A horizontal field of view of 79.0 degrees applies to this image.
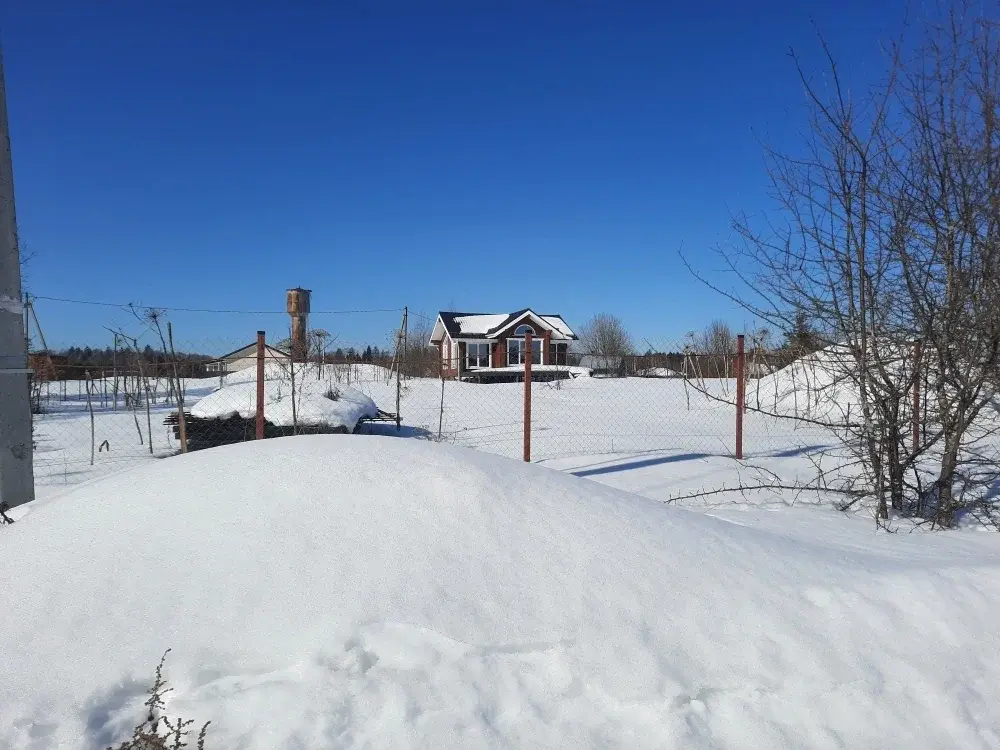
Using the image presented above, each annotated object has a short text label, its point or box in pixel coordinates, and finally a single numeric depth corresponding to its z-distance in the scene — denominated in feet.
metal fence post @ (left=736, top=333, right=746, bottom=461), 23.16
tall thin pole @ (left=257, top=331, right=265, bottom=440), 21.07
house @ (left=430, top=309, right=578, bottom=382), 101.09
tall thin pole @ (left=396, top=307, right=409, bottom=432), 32.42
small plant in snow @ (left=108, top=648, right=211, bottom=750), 4.94
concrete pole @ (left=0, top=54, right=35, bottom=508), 12.92
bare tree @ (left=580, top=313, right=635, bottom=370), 144.82
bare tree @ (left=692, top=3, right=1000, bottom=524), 12.84
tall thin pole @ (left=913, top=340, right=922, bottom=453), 13.55
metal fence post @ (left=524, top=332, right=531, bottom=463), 21.42
